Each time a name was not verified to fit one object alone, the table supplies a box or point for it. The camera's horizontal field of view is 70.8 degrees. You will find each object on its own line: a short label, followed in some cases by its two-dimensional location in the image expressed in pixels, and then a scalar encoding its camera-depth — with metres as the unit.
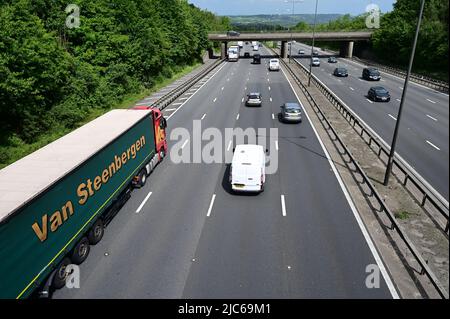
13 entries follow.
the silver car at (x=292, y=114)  29.45
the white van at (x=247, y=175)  16.83
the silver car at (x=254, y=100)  36.03
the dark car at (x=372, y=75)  53.59
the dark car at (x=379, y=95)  38.22
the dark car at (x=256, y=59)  78.50
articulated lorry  8.58
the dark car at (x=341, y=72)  58.57
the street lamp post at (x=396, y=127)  14.75
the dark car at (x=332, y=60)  82.72
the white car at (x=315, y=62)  73.94
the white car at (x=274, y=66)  64.94
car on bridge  88.19
